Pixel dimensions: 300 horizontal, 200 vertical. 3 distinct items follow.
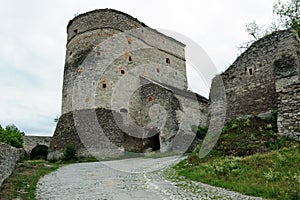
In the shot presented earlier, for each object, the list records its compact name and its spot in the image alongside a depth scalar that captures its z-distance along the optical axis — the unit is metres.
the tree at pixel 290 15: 18.76
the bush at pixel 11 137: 17.30
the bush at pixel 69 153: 15.08
